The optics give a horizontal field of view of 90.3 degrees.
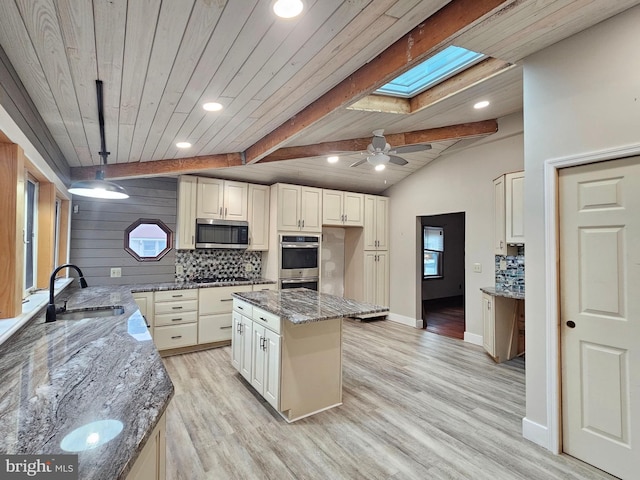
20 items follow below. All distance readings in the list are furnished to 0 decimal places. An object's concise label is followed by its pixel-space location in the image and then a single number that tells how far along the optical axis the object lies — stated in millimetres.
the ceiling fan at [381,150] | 3389
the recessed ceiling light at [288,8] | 1239
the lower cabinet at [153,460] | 977
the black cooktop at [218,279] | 4531
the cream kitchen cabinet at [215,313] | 4172
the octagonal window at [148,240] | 4262
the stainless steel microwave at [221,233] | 4396
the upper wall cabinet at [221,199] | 4430
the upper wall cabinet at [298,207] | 4844
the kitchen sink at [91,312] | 2510
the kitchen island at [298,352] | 2516
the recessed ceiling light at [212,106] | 2139
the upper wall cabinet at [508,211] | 3740
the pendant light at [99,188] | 2336
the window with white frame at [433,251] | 7703
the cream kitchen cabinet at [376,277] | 5715
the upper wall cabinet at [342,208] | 5383
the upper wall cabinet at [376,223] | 5805
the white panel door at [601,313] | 1924
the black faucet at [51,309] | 2045
